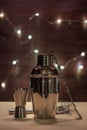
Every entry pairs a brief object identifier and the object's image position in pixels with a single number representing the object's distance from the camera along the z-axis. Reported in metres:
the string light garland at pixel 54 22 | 2.13
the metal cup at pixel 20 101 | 1.29
